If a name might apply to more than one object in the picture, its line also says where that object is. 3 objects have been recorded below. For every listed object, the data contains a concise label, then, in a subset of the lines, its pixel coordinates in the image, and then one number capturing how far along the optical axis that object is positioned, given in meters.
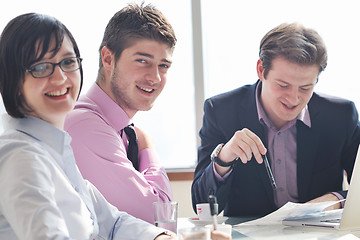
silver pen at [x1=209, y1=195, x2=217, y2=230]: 1.24
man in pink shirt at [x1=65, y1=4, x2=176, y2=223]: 1.54
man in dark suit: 1.77
